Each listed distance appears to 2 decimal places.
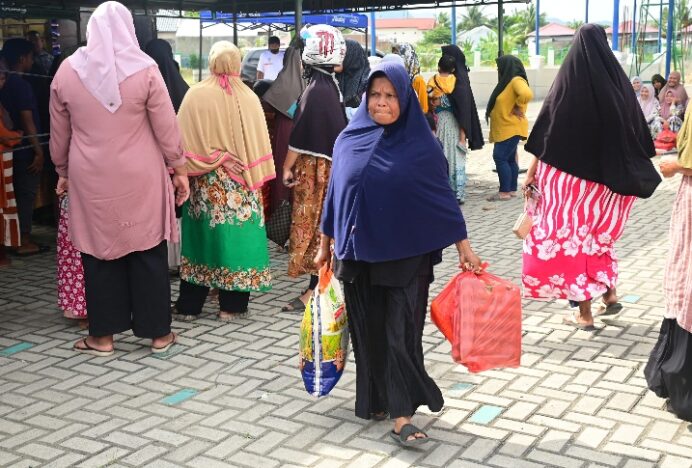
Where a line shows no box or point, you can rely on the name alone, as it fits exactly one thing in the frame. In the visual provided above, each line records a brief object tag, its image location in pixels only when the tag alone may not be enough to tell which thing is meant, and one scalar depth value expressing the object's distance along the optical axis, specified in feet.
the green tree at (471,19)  280.82
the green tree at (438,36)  199.98
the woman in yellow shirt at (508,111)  32.50
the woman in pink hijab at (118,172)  15.83
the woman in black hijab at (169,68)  19.77
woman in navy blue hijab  12.47
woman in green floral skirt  18.42
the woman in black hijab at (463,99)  32.24
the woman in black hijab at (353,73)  24.63
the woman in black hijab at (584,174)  16.94
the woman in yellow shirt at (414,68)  31.45
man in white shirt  46.66
